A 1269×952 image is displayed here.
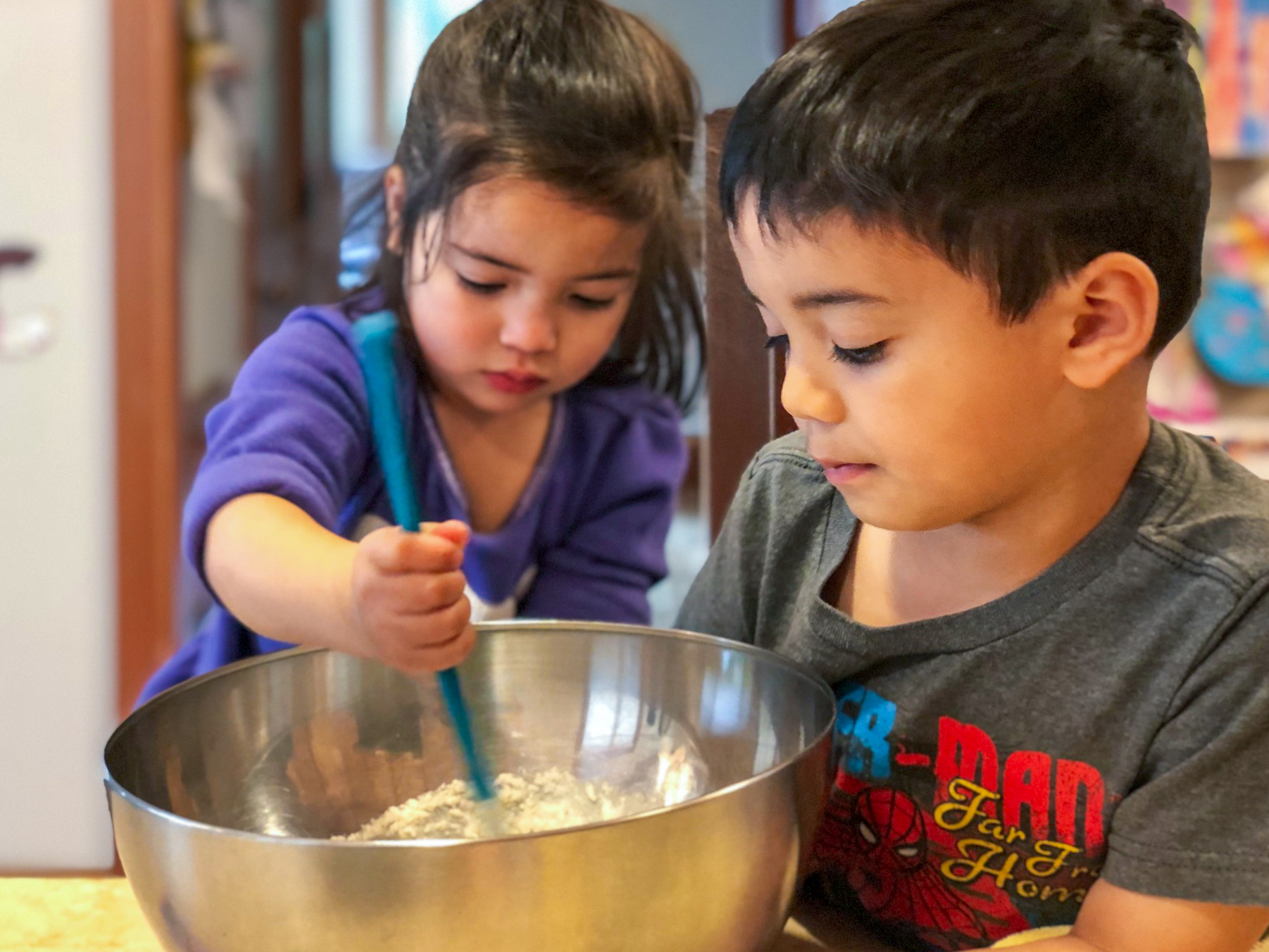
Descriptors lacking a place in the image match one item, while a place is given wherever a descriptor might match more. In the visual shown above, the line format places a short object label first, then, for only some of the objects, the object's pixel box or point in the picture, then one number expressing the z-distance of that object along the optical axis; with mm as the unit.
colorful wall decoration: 1723
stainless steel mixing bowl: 430
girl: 809
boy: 521
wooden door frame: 1575
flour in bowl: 665
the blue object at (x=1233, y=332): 1786
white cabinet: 1605
